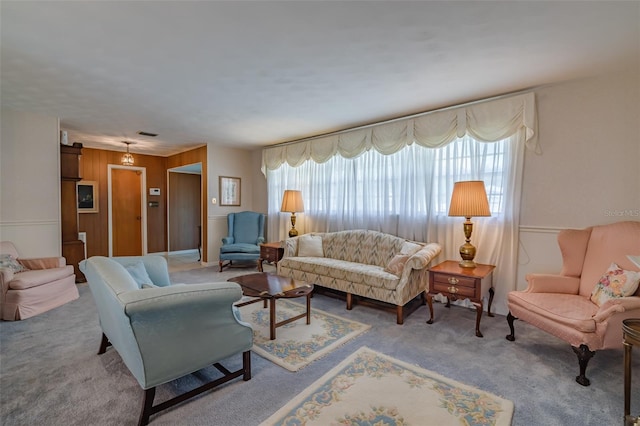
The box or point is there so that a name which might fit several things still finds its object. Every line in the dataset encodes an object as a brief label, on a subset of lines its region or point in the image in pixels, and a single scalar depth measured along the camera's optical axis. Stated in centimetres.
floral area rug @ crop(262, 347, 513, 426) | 167
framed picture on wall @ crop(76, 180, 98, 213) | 601
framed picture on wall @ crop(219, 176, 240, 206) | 601
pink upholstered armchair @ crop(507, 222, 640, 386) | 196
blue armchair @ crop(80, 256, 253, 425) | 155
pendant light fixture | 593
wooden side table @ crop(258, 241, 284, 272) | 483
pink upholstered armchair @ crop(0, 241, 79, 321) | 309
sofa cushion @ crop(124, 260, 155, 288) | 230
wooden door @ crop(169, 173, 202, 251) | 729
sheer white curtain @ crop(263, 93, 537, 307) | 318
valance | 307
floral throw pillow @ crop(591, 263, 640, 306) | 213
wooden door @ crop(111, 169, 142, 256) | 654
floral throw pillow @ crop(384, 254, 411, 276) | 323
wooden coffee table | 265
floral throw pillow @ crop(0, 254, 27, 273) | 333
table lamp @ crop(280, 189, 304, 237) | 503
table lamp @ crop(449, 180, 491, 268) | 299
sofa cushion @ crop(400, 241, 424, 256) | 347
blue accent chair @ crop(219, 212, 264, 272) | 566
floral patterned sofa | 315
